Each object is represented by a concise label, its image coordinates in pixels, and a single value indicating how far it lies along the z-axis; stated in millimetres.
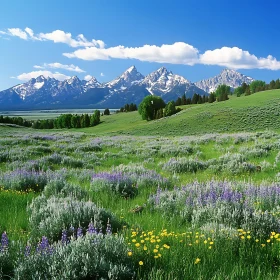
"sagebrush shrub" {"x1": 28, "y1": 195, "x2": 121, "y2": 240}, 4410
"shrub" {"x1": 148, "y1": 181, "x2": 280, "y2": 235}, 4652
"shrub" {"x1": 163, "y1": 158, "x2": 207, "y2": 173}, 11383
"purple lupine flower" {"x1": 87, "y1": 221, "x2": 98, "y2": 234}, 3687
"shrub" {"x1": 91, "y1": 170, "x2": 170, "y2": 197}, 7625
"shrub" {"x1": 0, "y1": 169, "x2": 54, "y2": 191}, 8016
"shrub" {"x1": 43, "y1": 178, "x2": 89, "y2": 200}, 6638
